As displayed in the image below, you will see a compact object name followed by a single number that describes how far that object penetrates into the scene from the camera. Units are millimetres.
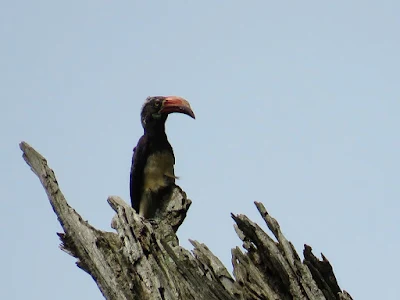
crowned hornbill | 24937
